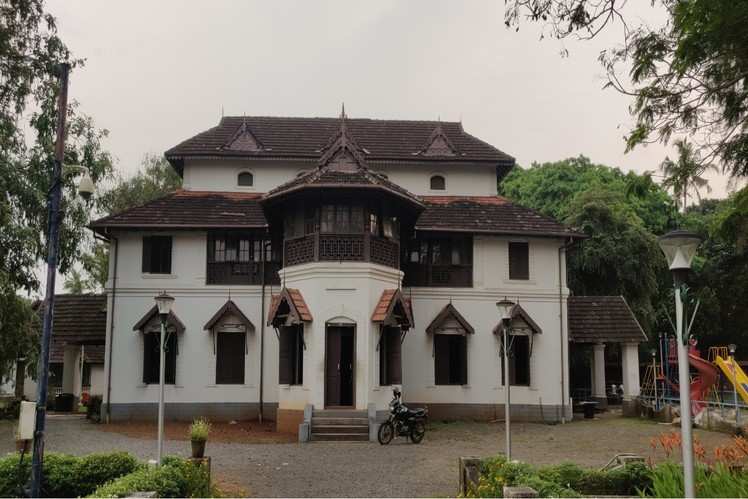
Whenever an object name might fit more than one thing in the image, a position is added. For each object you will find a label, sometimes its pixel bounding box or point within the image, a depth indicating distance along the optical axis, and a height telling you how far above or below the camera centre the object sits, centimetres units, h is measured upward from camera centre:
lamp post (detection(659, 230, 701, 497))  673 +31
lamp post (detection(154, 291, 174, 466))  1270 +38
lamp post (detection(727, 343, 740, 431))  1994 -130
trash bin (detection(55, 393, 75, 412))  2778 -259
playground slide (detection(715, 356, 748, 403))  2057 -106
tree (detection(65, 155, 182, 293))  3747 +802
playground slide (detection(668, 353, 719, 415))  2475 -132
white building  2336 +141
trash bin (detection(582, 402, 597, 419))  2578 -257
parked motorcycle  1828 -227
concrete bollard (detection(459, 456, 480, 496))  1120 -215
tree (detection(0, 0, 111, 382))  1848 +502
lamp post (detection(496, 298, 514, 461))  1459 +47
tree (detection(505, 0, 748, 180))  830 +338
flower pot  1230 -192
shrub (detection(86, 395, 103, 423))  2397 -249
